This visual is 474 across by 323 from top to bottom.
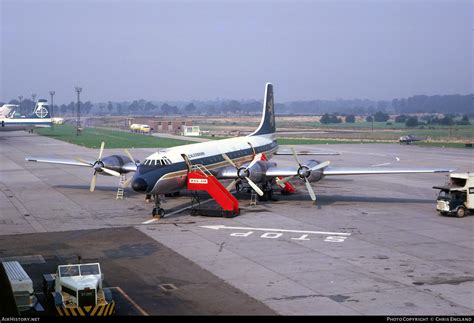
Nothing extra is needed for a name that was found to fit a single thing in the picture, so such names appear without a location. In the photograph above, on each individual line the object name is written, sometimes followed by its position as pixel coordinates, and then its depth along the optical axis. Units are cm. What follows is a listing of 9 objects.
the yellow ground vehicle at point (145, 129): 14377
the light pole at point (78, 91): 14275
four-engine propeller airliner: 3509
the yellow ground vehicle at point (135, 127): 14920
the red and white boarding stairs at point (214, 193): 3506
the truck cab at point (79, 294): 1802
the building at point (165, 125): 16492
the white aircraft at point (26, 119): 12450
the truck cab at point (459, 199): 3472
